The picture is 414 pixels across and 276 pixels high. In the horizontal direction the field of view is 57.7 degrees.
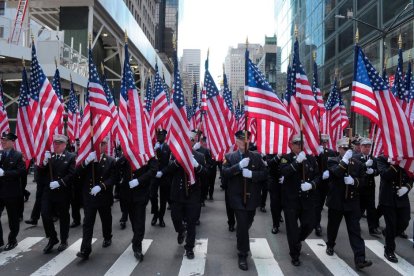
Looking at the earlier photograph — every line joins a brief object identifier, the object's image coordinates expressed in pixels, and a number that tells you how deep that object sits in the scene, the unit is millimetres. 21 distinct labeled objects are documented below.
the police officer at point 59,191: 6328
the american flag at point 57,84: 10696
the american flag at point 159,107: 11552
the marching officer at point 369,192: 7570
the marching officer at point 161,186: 8306
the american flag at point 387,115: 5977
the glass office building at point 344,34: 25644
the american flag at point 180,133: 6355
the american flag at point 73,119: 13766
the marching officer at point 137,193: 6039
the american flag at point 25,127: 8023
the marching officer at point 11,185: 6514
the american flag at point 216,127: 8289
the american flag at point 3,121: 9631
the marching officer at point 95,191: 5938
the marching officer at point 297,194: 5840
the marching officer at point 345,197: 5730
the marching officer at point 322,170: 7625
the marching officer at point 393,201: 5965
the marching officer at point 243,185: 5730
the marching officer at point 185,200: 6129
